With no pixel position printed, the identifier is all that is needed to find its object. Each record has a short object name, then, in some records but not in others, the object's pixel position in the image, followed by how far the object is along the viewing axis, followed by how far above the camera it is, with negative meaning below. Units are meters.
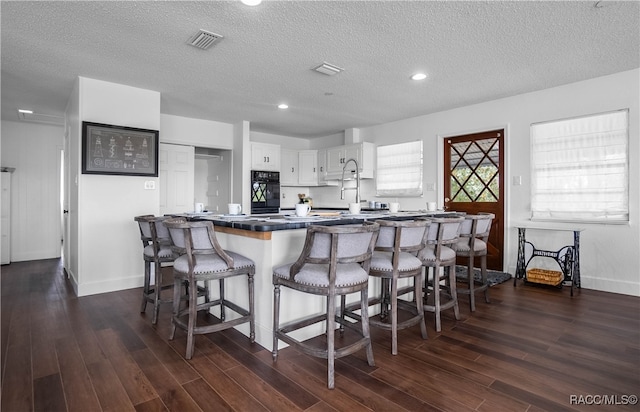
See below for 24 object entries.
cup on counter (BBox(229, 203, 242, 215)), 3.09 -0.05
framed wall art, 3.68 +0.61
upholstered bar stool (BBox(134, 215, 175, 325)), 2.80 -0.44
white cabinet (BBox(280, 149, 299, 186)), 6.95 +0.76
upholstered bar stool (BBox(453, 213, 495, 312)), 3.12 -0.38
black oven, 6.16 +0.23
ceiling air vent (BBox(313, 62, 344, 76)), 3.41 +1.41
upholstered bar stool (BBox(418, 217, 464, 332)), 2.60 -0.39
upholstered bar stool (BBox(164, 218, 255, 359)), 2.15 -0.41
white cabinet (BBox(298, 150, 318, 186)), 7.18 +0.81
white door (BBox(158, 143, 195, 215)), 5.37 +0.42
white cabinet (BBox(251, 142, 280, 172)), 6.21 +0.89
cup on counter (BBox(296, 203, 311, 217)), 2.75 -0.05
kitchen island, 2.28 -0.39
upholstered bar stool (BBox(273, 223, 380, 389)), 1.85 -0.41
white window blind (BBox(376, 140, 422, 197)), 5.66 +0.61
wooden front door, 4.75 +0.40
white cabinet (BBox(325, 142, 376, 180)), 6.16 +0.89
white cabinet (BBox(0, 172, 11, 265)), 5.27 -0.25
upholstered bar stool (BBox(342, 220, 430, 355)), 2.22 -0.39
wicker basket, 3.83 -0.83
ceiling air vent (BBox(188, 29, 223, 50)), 2.75 +1.38
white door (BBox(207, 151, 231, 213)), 6.32 +0.39
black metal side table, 3.78 -0.62
